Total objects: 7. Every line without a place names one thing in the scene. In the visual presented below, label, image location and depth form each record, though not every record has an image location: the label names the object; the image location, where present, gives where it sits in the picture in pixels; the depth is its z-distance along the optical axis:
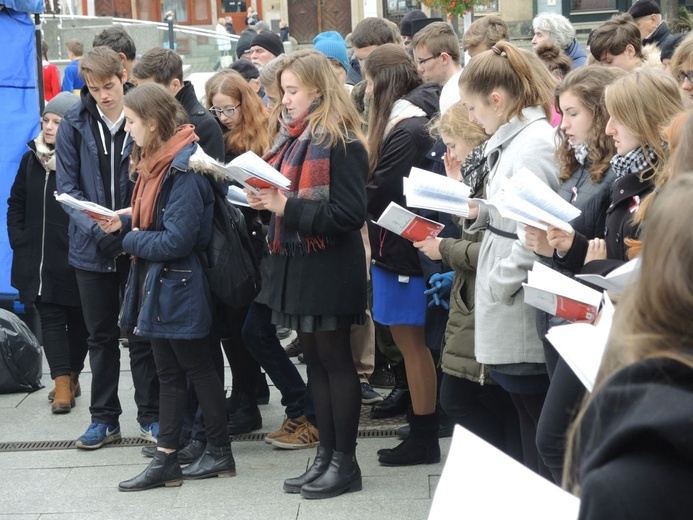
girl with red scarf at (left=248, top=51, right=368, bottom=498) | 8.79
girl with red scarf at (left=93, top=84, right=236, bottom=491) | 9.29
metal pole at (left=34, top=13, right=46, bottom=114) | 15.04
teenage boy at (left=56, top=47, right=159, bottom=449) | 10.83
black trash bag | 12.88
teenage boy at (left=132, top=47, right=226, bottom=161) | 10.84
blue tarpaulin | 14.72
